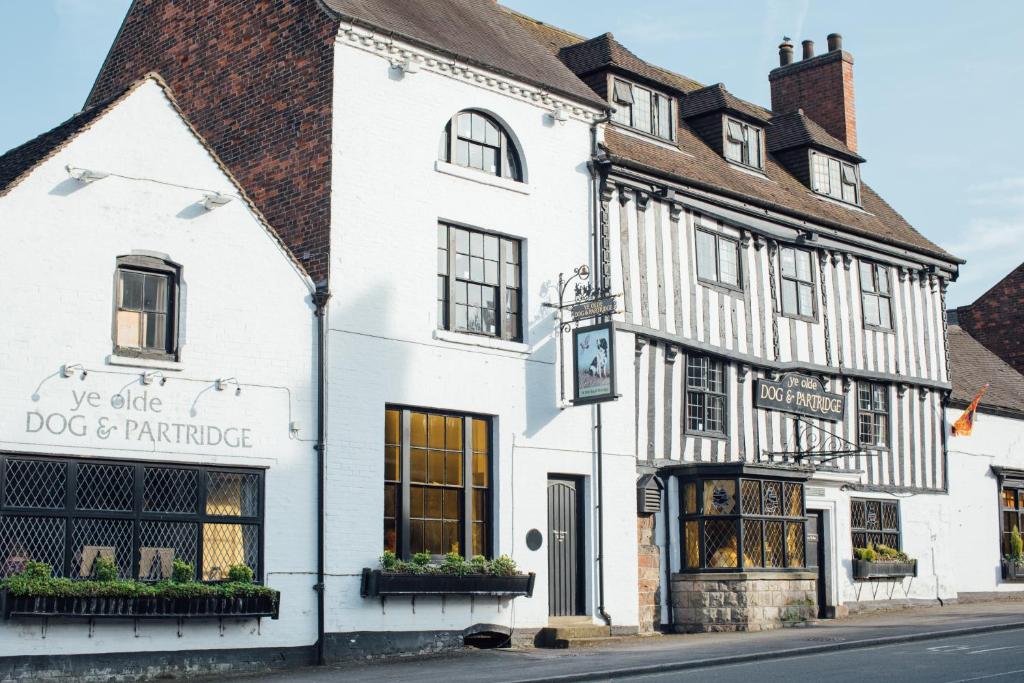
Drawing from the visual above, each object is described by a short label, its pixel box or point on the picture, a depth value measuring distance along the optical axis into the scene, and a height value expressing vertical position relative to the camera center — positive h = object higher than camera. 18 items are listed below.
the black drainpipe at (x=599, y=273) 21.88 +4.29
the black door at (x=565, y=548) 21.53 -0.27
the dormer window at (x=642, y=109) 24.83 +7.81
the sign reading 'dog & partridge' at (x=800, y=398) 25.80 +2.56
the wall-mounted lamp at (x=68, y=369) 16.19 +1.97
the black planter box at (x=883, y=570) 27.33 -0.86
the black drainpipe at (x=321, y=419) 18.06 +1.54
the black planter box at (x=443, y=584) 18.58 -0.75
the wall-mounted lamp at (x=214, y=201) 17.69 +4.34
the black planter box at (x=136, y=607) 15.20 -0.86
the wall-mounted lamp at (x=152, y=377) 16.87 +1.95
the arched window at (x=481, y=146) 21.00 +6.06
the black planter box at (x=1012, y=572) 31.56 -1.06
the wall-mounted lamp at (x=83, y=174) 16.55 +4.39
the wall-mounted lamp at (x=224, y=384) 17.62 +1.94
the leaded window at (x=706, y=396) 24.61 +2.43
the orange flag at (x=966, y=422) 30.77 +2.38
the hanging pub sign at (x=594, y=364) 20.66 +2.56
